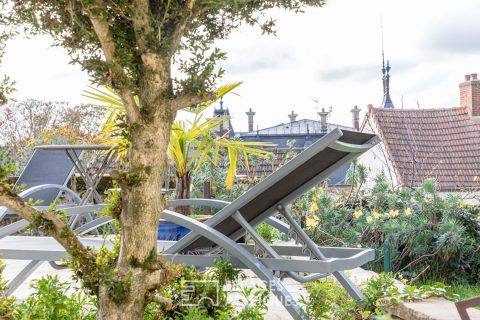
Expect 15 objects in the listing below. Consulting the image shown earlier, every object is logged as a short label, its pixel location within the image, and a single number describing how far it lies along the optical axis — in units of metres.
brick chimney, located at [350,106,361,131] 26.27
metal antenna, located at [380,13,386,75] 19.49
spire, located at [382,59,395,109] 20.84
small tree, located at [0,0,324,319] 2.48
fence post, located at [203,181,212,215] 7.52
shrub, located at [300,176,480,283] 5.92
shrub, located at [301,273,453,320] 3.19
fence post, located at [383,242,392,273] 5.71
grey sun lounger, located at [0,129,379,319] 2.92
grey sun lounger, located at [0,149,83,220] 6.45
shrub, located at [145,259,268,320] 3.00
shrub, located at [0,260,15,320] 2.75
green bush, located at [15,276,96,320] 2.88
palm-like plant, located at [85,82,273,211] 5.89
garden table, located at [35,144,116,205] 5.77
